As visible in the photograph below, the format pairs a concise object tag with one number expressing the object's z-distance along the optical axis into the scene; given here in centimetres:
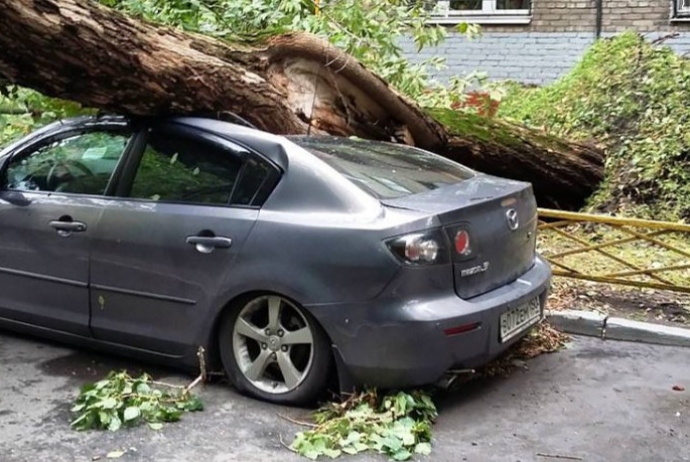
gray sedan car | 399
